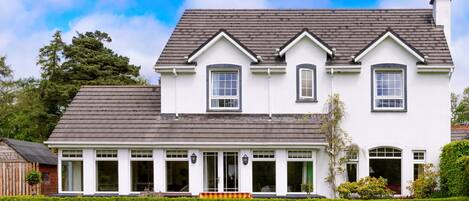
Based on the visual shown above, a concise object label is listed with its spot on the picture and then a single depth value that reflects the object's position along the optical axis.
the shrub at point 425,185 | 25.34
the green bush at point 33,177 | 28.69
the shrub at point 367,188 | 24.83
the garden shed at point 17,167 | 31.42
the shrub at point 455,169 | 23.53
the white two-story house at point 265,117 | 25.83
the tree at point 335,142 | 26.00
